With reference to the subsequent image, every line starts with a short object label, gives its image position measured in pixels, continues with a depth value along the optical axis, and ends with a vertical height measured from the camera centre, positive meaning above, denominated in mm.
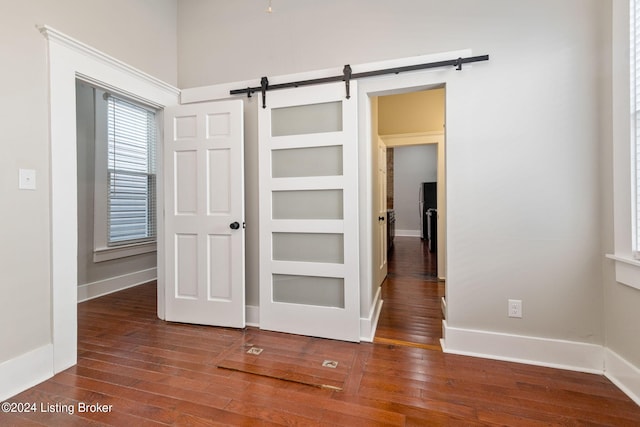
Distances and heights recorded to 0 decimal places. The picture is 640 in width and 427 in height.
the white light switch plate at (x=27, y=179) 1753 +201
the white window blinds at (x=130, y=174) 3869 +549
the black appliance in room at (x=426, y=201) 8266 +288
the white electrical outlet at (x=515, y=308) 2053 -730
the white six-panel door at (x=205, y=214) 2574 -37
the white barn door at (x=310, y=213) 2348 -27
